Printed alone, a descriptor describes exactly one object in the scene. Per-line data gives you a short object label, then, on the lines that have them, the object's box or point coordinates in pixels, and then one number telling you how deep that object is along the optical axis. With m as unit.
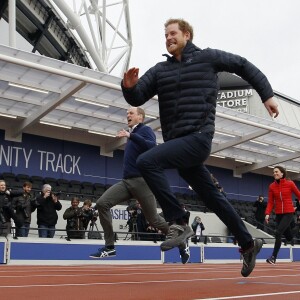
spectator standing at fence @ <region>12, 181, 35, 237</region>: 12.57
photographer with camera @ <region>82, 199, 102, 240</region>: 14.19
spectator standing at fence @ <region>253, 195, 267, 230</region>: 22.52
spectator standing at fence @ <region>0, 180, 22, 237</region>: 11.79
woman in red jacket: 9.91
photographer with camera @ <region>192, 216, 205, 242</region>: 19.00
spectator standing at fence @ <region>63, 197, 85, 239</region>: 13.91
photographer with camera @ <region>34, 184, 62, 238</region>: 12.83
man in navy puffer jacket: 4.45
